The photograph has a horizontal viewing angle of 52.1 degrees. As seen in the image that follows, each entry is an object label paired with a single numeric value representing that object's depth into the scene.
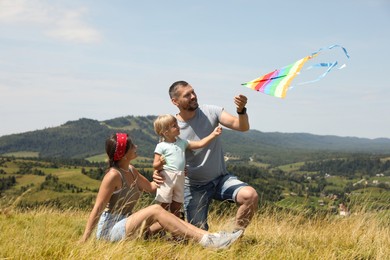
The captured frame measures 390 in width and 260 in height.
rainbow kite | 4.94
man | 5.57
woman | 4.64
